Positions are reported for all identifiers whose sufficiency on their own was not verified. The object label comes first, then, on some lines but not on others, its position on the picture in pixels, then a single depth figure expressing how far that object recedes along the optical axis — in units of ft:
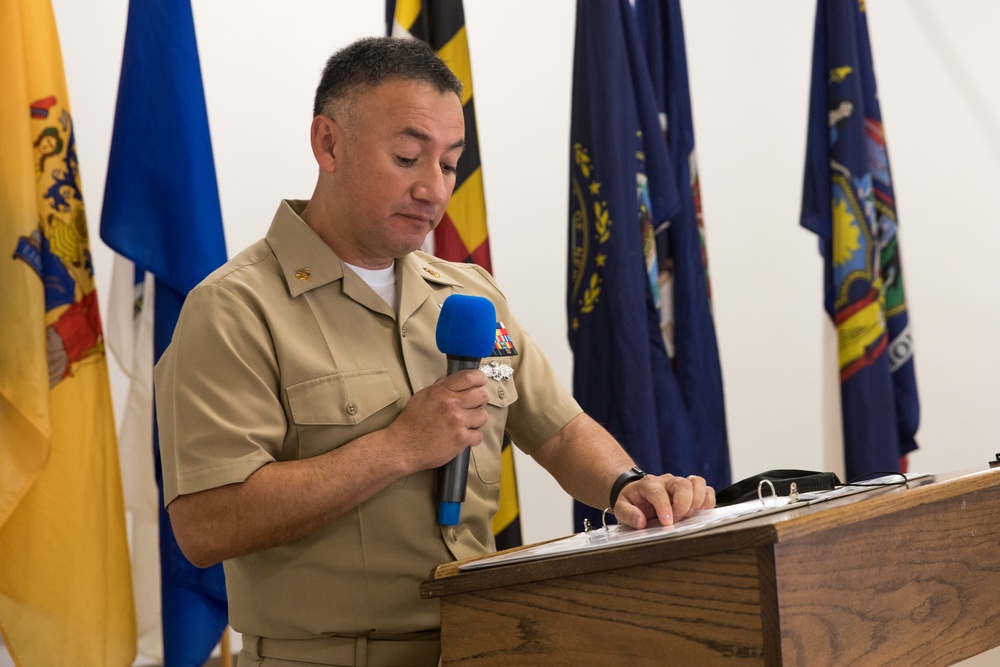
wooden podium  3.43
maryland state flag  9.88
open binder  3.88
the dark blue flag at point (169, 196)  8.82
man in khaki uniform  4.83
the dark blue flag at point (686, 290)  10.57
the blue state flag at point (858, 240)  11.20
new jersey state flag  8.19
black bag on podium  4.66
